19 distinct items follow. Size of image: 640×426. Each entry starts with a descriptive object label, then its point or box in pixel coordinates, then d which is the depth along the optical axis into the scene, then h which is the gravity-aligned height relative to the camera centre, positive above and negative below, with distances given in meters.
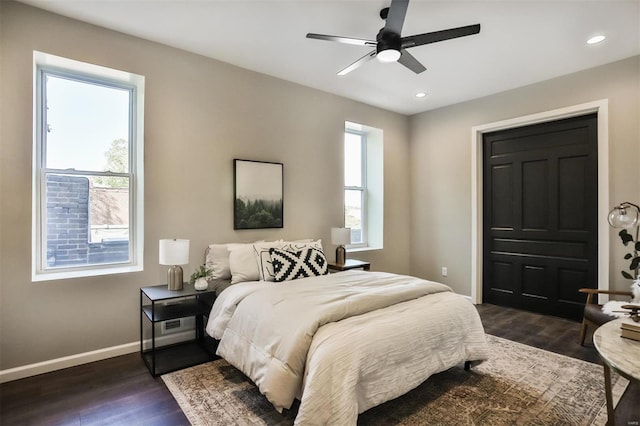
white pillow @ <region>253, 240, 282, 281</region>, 3.07 -0.45
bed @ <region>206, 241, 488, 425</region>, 1.74 -0.76
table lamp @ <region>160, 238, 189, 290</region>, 2.84 -0.37
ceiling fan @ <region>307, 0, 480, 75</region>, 2.20 +1.24
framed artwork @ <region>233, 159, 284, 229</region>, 3.62 +0.22
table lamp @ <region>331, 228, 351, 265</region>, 4.20 -0.32
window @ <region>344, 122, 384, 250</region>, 5.12 +0.44
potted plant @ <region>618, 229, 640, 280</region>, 3.09 -0.39
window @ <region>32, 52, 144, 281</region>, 2.81 +0.39
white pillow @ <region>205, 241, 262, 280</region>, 3.24 -0.45
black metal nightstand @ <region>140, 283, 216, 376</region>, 2.73 -0.98
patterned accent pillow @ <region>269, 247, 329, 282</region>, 3.06 -0.47
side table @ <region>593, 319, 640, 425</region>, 1.43 -0.65
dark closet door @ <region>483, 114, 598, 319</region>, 3.83 -0.02
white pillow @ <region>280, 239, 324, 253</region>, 3.36 -0.33
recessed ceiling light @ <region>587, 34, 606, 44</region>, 3.02 +1.60
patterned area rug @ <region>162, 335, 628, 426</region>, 2.06 -1.25
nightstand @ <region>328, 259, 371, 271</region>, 4.02 -0.63
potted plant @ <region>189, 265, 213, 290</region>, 2.94 -0.58
